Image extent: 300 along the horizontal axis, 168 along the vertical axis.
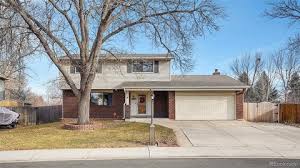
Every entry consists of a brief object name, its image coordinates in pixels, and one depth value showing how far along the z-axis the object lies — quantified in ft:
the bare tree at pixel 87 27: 38.21
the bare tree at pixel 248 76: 113.49
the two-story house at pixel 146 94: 55.45
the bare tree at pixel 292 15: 53.37
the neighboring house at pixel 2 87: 67.74
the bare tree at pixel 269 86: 107.66
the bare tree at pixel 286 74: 115.75
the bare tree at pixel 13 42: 37.95
